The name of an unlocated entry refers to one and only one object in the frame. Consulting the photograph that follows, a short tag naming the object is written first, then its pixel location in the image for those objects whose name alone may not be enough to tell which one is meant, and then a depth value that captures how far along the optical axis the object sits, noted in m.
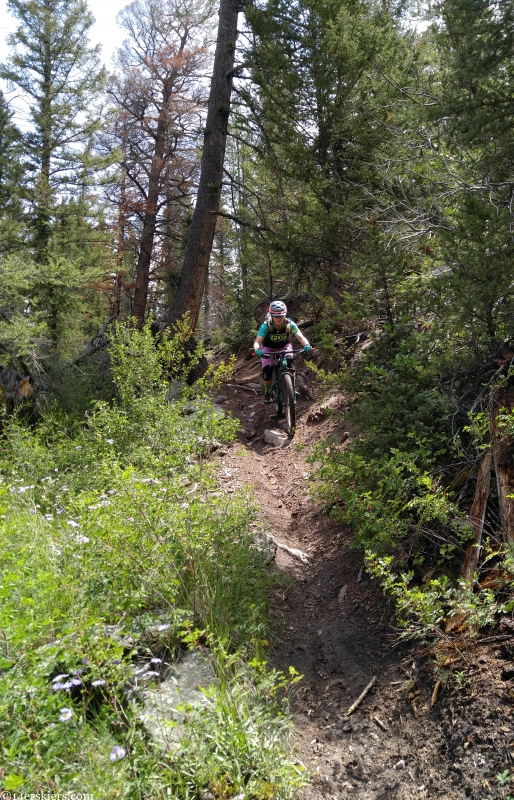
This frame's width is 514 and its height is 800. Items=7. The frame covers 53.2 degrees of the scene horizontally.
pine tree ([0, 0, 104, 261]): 14.55
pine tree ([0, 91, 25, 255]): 13.41
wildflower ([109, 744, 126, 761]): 2.32
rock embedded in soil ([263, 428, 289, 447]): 8.72
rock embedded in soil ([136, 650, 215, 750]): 2.68
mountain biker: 8.50
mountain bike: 8.54
